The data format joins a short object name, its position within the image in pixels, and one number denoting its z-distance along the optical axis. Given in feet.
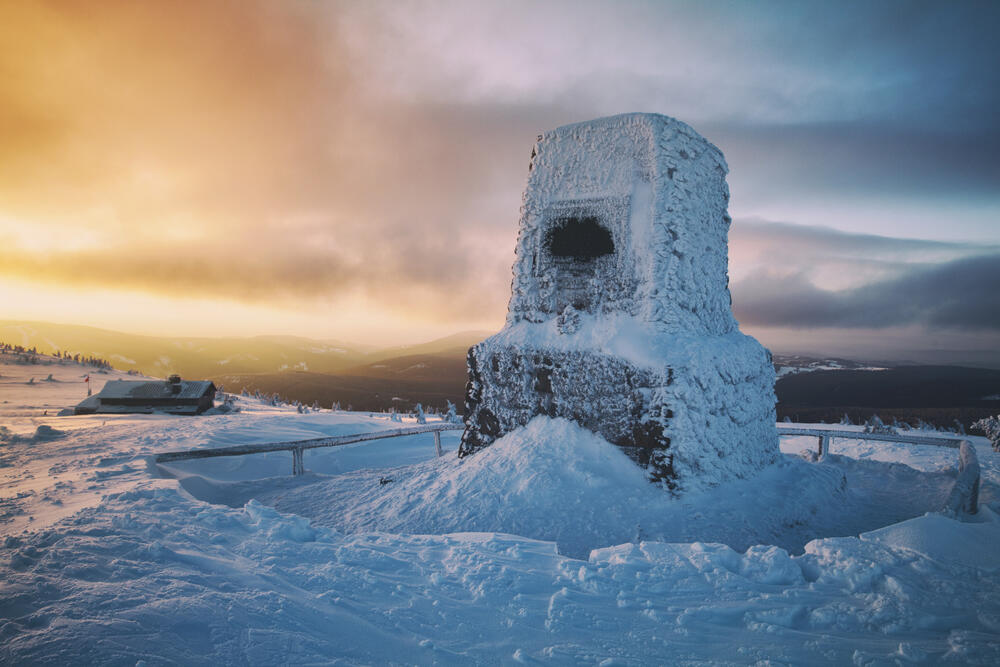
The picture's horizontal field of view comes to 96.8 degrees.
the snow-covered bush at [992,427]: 39.07
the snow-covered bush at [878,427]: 46.56
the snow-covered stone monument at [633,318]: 23.57
